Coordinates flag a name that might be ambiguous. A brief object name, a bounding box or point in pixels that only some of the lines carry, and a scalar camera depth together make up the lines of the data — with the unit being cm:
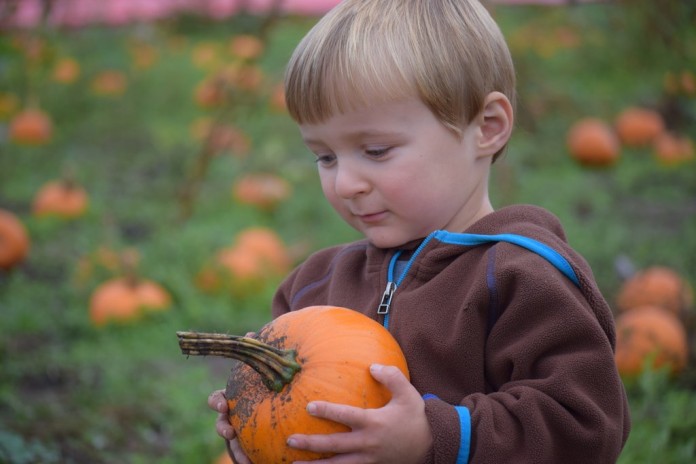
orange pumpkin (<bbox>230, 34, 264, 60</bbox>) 935
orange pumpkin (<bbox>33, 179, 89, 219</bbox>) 642
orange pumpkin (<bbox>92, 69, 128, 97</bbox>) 954
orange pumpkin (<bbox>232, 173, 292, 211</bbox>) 654
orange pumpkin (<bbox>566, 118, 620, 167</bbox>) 718
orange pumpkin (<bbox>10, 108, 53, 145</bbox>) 816
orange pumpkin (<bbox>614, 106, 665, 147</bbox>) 762
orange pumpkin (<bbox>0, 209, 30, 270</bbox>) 554
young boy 176
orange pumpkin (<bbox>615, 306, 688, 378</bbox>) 379
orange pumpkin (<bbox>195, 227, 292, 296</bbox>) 503
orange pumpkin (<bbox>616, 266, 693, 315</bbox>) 412
